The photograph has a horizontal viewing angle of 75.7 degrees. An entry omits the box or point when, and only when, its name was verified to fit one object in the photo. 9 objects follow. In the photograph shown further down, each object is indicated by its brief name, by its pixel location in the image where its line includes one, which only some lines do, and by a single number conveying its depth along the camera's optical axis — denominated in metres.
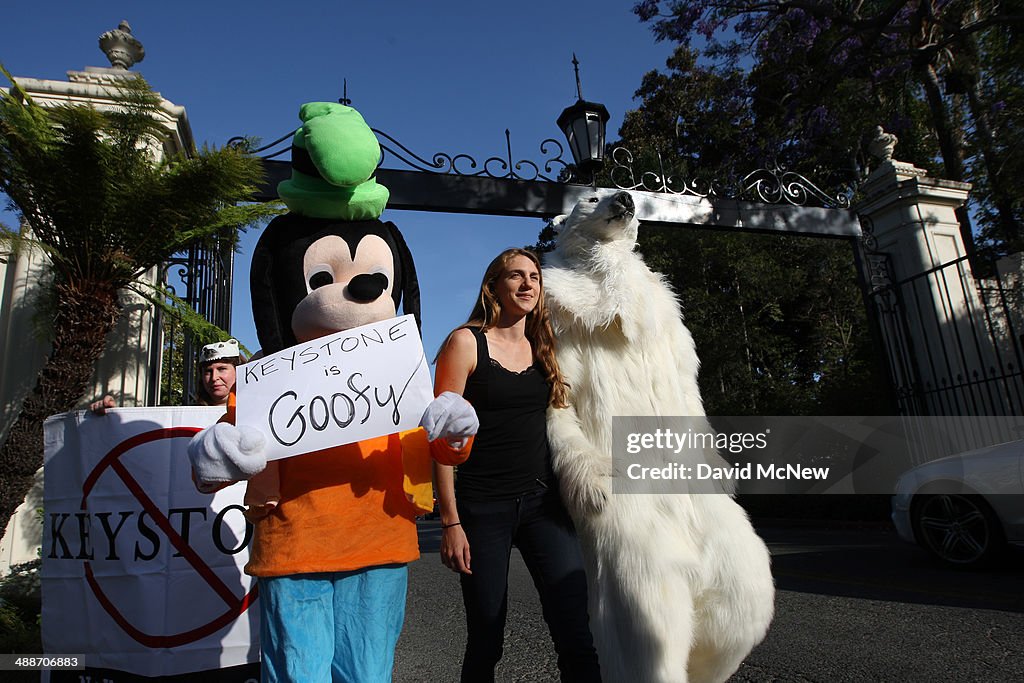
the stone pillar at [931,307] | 7.86
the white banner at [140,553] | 2.65
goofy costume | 1.79
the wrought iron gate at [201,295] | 5.61
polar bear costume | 2.20
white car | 5.23
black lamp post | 5.86
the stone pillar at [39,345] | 5.03
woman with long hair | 2.13
